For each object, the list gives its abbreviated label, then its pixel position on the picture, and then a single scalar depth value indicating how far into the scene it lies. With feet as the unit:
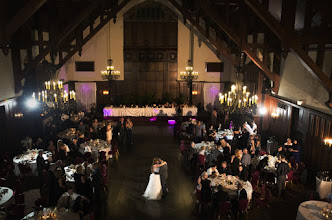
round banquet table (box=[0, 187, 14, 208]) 24.17
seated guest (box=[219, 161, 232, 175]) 30.88
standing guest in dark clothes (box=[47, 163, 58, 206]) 26.94
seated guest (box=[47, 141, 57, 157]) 35.01
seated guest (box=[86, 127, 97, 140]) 44.58
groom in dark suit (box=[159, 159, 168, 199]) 29.24
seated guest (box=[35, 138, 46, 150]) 38.11
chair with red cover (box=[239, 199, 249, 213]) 25.11
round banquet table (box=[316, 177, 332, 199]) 29.17
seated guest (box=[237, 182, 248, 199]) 25.41
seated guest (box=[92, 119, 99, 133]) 47.13
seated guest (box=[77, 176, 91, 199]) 27.27
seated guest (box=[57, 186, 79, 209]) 24.07
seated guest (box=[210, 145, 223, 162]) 35.09
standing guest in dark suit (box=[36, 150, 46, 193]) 31.99
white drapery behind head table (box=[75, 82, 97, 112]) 69.82
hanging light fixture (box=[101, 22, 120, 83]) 59.72
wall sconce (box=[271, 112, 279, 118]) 44.79
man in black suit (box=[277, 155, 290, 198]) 29.45
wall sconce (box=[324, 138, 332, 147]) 30.40
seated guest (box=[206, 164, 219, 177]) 28.67
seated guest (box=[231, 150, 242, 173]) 30.96
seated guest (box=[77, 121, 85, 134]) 45.61
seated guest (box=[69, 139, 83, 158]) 35.47
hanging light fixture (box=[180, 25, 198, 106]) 63.62
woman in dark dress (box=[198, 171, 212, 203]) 26.16
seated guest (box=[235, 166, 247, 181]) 30.86
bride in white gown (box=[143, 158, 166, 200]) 28.94
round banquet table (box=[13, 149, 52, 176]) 33.88
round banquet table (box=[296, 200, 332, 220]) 22.51
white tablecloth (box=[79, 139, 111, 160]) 36.85
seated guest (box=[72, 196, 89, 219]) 23.73
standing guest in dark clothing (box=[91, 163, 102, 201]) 28.08
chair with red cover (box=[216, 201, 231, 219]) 24.36
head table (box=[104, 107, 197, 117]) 62.39
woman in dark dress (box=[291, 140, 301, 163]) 34.47
